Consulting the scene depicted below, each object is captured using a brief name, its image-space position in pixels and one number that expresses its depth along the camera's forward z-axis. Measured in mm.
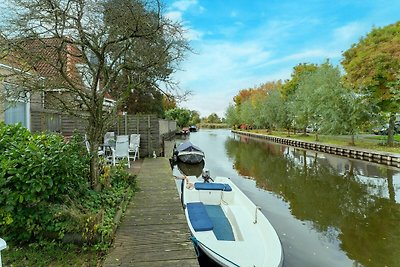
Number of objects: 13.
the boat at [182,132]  47969
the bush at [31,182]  3354
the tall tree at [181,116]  56125
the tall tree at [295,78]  37844
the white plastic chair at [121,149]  9656
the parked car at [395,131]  32581
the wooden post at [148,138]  12406
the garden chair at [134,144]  11297
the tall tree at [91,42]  4035
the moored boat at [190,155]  16573
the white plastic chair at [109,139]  10398
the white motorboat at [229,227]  4316
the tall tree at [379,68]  17812
